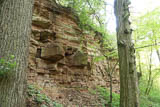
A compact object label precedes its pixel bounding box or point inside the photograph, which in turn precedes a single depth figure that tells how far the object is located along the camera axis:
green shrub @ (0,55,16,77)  2.40
